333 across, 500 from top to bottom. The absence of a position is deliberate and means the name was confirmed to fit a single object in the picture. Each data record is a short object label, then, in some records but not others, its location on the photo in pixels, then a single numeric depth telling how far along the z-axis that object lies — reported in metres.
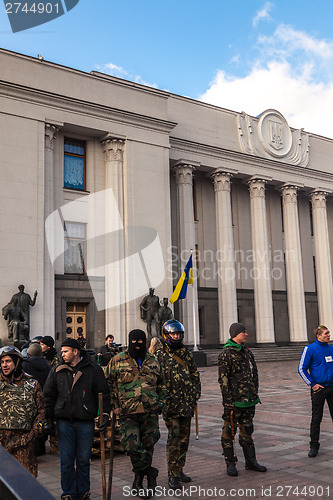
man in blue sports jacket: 7.46
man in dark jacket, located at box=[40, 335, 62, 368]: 8.41
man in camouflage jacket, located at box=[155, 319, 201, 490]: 5.99
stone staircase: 29.92
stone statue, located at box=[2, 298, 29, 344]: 21.56
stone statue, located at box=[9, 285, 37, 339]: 22.23
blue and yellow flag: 22.97
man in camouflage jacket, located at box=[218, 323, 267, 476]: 6.43
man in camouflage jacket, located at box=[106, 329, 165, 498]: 5.62
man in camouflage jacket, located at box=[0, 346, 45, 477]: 4.83
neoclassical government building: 24.23
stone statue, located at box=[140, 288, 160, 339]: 25.75
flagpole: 26.38
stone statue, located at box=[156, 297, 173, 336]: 25.63
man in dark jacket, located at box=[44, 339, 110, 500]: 5.08
